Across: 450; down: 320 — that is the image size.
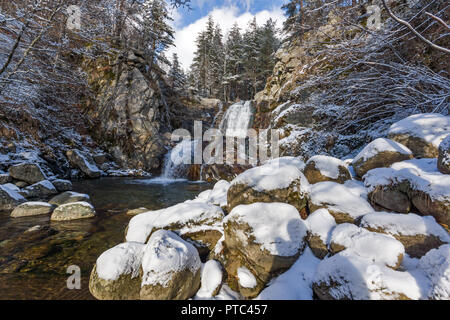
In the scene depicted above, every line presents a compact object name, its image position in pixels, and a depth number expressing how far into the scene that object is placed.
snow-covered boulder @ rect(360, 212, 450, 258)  1.97
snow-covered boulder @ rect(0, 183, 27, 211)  5.34
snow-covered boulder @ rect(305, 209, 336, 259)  2.34
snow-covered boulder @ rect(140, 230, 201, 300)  2.09
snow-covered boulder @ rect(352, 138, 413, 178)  2.95
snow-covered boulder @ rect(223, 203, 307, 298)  2.28
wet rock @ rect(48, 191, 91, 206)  5.80
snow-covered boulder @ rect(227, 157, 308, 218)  2.92
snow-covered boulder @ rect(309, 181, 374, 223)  2.57
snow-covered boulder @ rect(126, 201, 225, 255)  3.02
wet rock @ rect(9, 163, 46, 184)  6.95
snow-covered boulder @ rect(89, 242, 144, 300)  2.25
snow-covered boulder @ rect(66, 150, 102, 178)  10.64
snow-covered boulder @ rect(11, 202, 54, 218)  4.93
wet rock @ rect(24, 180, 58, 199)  6.54
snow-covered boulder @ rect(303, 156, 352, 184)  3.21
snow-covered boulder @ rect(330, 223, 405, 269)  1.81
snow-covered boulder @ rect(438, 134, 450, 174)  2.31
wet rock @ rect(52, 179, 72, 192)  7.62
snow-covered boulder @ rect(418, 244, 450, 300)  1.45
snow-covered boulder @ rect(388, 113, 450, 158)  2.89
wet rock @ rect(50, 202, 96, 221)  4.85
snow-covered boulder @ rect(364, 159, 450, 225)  2.09
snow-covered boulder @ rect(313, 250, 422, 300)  1.57
